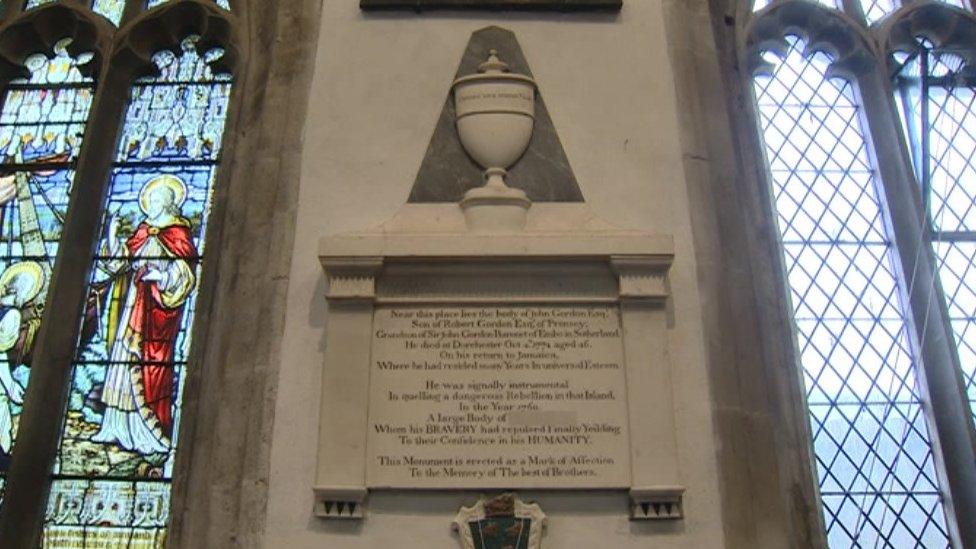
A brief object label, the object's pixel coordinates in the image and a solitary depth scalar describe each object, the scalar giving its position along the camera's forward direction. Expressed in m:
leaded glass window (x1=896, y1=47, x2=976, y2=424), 5.21
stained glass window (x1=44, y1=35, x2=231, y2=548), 4.70
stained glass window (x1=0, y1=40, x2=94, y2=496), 5.05
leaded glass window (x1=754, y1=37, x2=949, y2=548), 4.71
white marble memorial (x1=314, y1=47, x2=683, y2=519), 4.09
